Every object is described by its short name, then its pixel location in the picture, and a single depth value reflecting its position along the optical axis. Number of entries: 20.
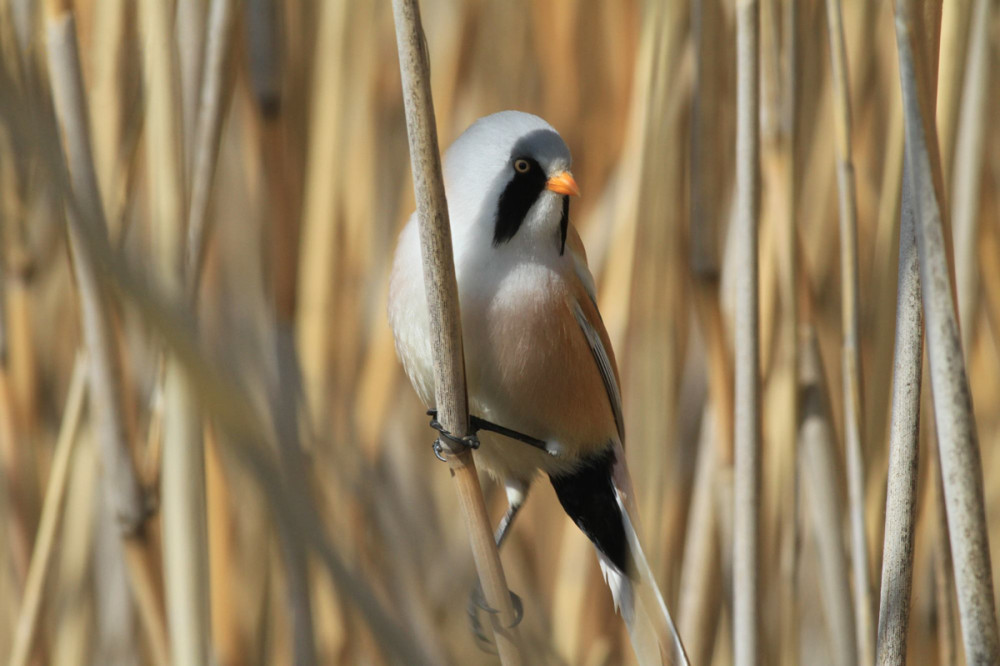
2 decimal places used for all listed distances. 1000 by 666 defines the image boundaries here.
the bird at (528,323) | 4.36
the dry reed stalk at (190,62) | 4.38
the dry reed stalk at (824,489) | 4.41
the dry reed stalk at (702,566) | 4.43
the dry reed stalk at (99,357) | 4.35
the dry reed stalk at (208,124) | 4.37
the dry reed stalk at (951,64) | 4.31
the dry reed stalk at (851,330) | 4.37
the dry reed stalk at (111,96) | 4.38
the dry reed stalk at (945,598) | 4.37
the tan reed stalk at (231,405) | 3.25
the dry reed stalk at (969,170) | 4.40
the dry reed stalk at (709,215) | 4.40
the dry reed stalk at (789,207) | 4.39
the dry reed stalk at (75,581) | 4.43
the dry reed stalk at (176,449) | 4.36
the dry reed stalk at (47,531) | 4.40
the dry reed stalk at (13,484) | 4.42
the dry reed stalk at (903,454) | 4.30
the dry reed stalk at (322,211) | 4.41
